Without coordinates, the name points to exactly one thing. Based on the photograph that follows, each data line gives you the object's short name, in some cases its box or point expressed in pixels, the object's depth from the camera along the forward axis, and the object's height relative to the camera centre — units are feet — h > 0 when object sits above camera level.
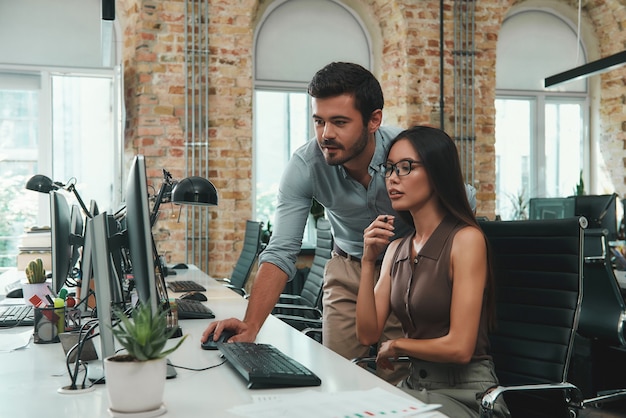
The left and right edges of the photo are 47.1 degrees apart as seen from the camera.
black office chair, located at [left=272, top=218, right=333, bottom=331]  11.92 -1.54
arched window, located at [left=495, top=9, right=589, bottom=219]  23.88 +2.86
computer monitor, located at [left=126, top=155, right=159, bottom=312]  4.94 -0.25
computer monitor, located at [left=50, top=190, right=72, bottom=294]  7.94 -0.47
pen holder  6.98 -1.23
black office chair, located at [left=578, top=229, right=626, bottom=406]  11.00 -1.99
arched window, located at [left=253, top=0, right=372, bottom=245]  21.57 +3.77
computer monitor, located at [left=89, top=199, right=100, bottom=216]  11.32 -0.13
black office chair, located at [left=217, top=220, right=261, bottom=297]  15.76 -1.29
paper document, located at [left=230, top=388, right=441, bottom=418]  4.23 -1.27
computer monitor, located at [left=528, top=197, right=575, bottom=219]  16.40 -0.23
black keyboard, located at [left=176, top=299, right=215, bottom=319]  8.45 -1.34
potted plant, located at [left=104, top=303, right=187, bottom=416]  4.13 -0.96
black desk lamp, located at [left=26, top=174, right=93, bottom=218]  10.80 +0.24
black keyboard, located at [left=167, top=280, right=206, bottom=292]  11.42 -1.42
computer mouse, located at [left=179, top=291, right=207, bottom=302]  10.27 -1.39
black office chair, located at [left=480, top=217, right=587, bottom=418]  6.59 -1.04
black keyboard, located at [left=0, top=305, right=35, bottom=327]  8.00 -1.35
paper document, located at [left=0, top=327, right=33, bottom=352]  6.70 -1.37
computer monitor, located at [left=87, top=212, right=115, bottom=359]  5.12 -0.56
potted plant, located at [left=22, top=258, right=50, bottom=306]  8.79 -1.02
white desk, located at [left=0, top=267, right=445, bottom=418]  4.50 -1.32
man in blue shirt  7.18 +0.03
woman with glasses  6.15 -0.74
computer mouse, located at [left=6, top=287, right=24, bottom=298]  10.50 -1.37
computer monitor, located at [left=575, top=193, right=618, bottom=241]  17.06 -0.30
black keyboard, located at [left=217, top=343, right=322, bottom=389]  4.95 -1.23
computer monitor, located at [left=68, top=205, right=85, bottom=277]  8.69 -0.44
